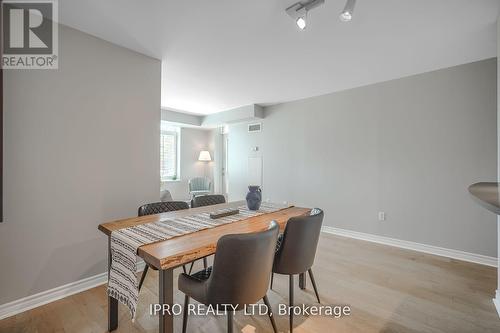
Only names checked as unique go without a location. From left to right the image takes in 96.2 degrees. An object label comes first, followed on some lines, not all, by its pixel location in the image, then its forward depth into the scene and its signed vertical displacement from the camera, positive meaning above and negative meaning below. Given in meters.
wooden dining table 1.15 -0.45
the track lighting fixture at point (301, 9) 1.74 +1.28
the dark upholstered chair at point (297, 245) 1.57 -0.57
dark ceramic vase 2.23 -0.31
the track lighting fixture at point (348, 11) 1.60 +1.13
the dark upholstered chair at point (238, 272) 1.15 -0.57
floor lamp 6.80 +0.34
